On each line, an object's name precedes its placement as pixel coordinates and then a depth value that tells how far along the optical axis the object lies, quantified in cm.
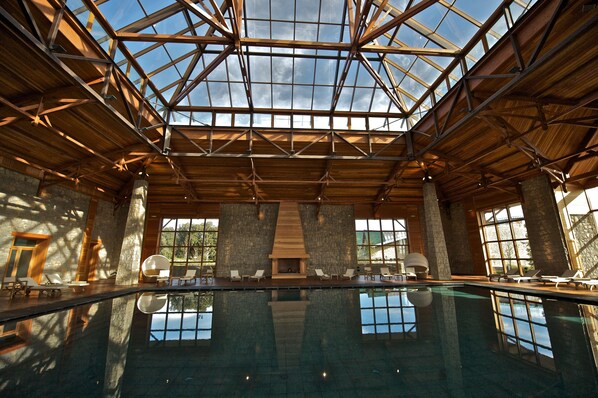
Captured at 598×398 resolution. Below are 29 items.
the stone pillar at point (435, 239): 1102
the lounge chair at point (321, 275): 1360
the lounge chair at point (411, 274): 1237
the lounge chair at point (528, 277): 989
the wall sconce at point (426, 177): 1173
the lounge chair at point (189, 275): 1165
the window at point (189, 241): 1548
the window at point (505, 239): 1238
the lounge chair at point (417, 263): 1186
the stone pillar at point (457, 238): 1469
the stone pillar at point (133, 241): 972
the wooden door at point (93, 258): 1224
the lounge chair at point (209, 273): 1229
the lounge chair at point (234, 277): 1281
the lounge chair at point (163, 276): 1084
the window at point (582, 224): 972
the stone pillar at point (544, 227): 998
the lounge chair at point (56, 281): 753
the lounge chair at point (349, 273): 1379
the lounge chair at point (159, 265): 1088
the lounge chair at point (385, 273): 1342
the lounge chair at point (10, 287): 698
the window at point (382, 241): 1589
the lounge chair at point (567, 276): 847
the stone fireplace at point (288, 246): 1421
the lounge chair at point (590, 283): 745
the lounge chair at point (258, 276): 1241
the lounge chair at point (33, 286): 715
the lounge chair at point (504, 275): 1107
